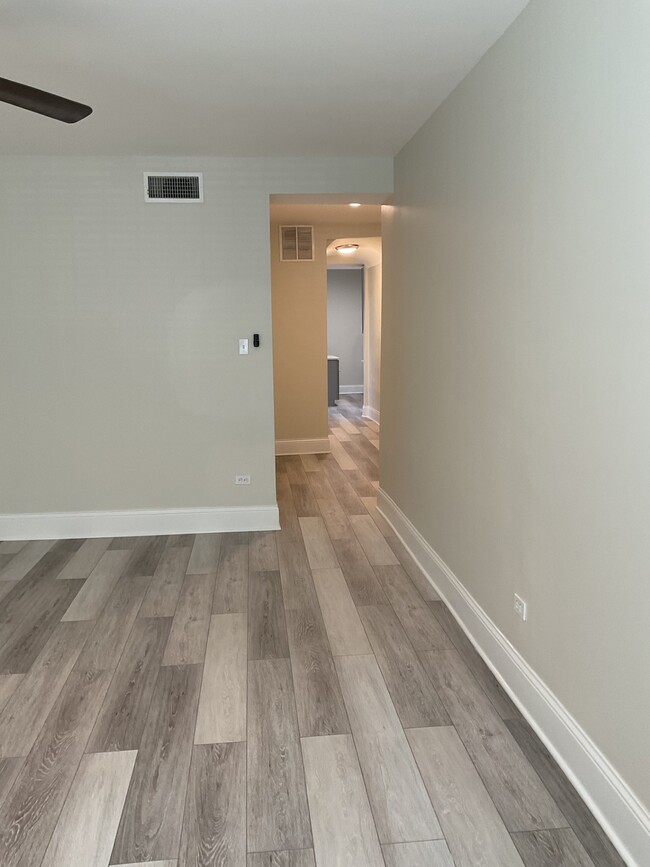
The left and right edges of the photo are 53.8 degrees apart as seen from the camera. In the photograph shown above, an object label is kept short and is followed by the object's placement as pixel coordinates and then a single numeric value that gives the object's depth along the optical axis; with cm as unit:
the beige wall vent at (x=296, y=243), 661
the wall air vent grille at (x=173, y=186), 405
